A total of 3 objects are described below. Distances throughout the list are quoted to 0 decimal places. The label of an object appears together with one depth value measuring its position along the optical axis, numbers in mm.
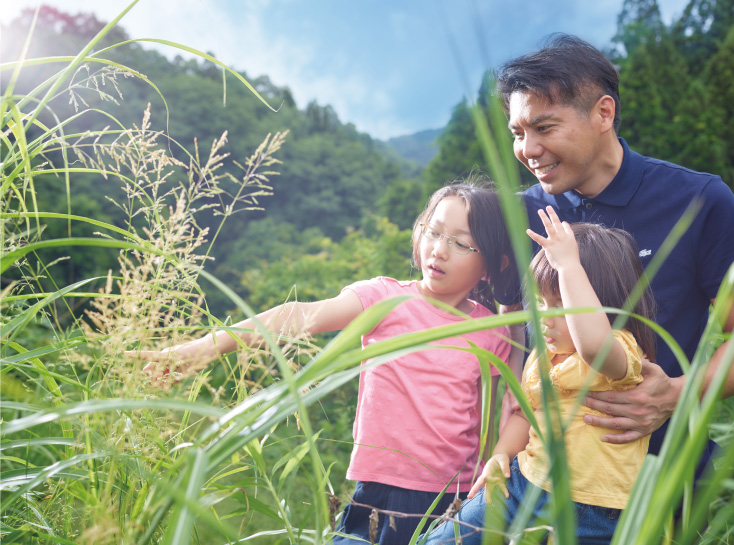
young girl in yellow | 1439
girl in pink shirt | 1843
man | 1943
